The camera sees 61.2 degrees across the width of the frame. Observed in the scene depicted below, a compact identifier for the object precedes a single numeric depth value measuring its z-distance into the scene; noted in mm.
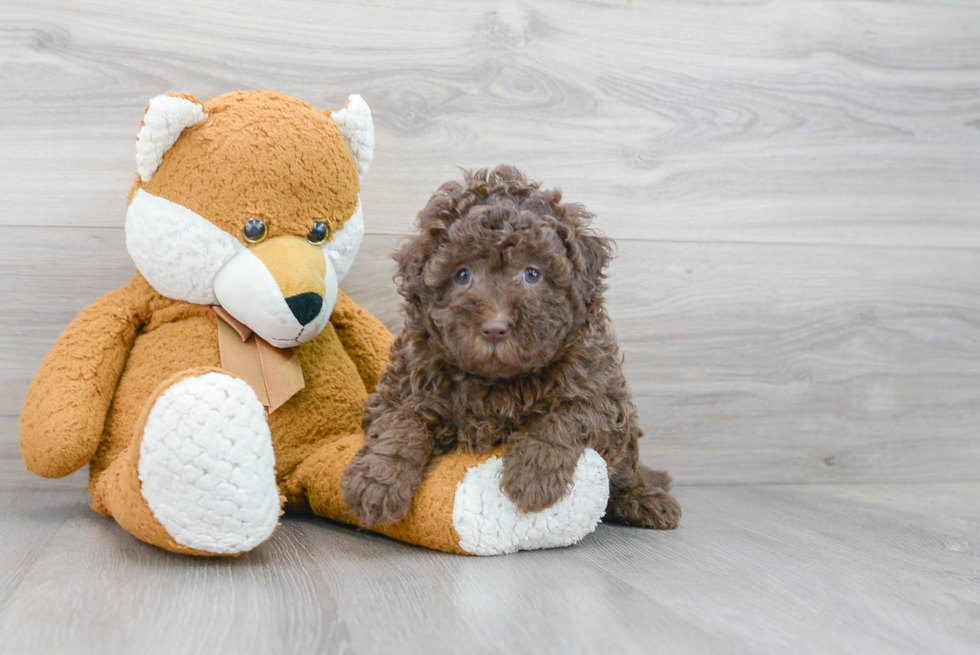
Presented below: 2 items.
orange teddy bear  1098
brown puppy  1061
